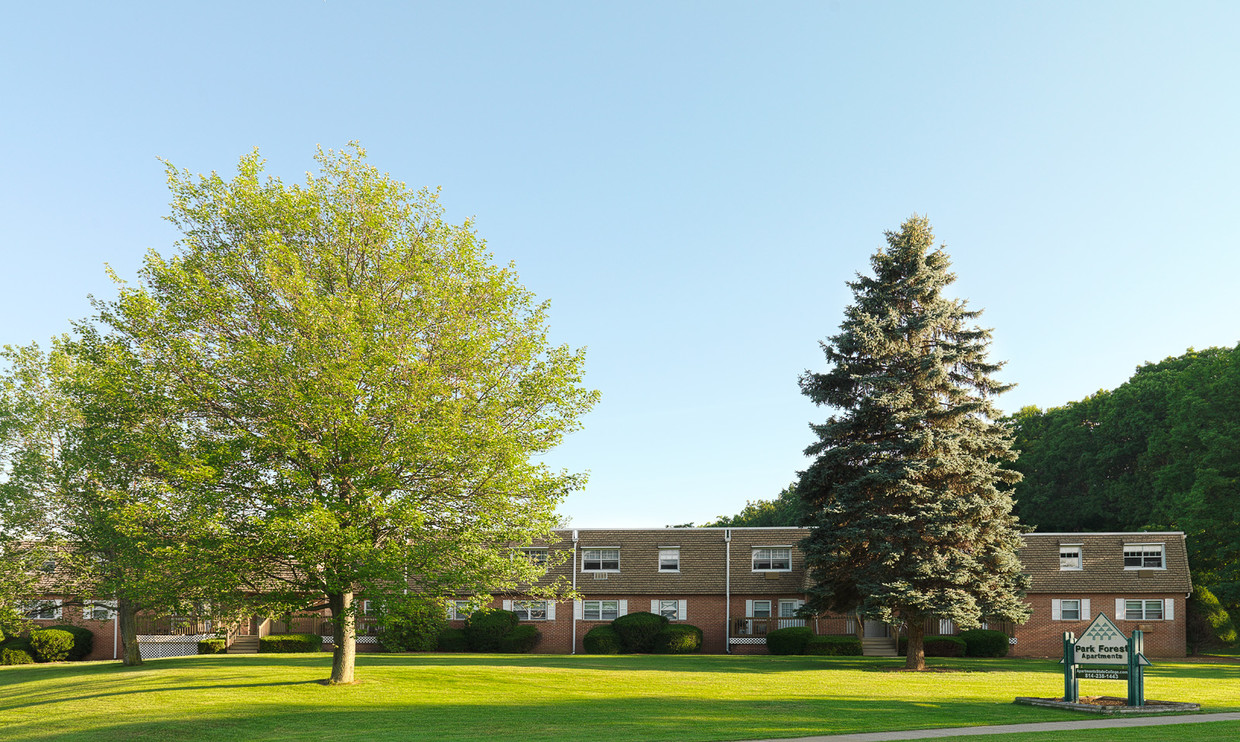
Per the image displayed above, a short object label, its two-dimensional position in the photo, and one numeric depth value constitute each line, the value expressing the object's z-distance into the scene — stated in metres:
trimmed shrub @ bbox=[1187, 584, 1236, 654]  41.75
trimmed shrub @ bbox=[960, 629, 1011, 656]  40.03
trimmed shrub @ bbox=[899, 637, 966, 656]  39.72
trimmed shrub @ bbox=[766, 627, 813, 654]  41.31
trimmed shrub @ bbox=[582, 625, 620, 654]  41.75
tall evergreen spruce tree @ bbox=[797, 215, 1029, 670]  32.06
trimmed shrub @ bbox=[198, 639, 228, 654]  41.50
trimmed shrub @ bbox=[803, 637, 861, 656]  40.69
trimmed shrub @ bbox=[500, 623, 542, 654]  43.09
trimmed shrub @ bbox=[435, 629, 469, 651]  43.34
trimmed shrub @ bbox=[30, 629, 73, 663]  41.28
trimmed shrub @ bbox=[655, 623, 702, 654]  42.47
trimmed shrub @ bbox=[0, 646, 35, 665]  39.97
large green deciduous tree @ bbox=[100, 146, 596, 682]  21.48
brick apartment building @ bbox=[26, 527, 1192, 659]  42.22
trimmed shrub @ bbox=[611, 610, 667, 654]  42.59
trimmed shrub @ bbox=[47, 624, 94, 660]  42.78
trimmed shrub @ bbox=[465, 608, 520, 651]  43.19
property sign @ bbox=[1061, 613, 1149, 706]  20.12
